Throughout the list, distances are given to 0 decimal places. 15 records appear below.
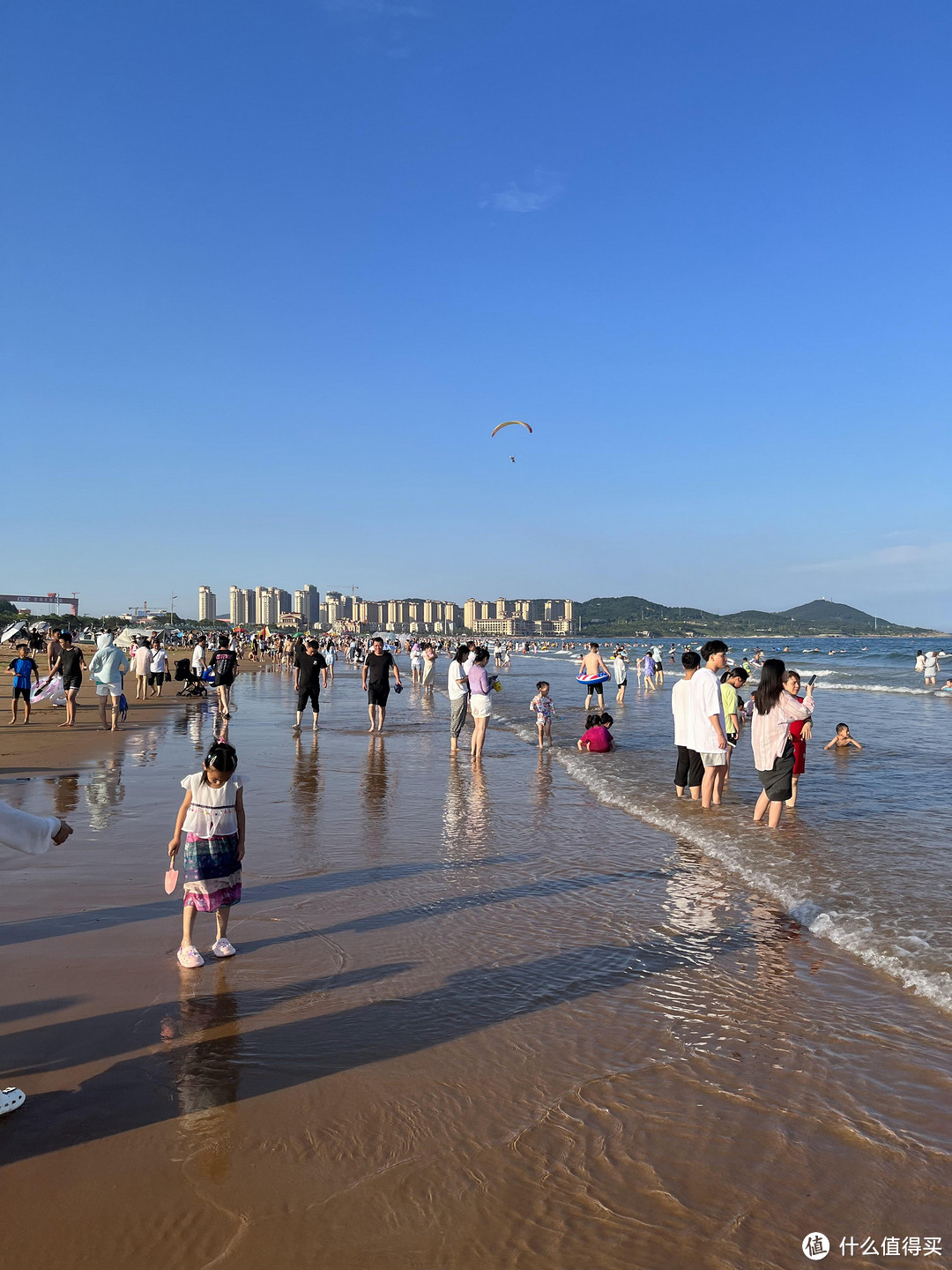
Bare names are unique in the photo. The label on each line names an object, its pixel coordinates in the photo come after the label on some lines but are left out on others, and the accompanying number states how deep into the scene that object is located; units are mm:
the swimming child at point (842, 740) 14672
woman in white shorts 12562
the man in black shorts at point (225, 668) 16984
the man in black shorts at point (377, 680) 14961
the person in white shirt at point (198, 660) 25422
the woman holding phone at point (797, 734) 9273
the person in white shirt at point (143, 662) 23266
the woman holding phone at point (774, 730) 8070
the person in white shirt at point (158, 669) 23688
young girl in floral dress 4559
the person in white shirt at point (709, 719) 8820
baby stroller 25531
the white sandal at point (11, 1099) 3055
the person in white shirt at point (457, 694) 13383
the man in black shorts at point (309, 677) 15552
